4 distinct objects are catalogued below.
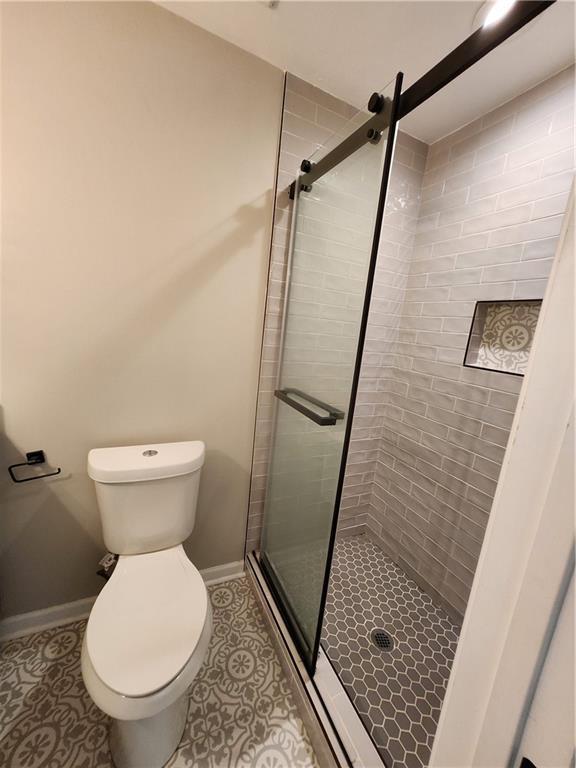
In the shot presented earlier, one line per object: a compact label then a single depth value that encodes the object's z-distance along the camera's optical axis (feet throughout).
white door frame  0.97
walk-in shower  3.58
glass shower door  3.27
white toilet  2.74
